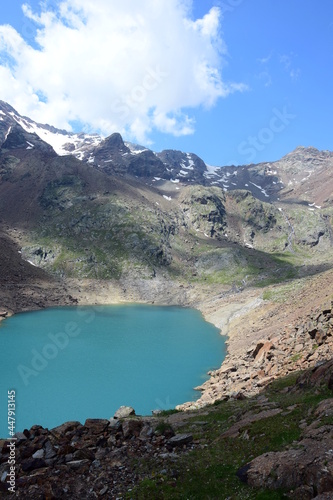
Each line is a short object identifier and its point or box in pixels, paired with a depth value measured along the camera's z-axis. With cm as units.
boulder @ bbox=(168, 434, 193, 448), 1706
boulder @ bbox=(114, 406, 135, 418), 2852
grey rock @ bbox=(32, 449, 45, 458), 1649
